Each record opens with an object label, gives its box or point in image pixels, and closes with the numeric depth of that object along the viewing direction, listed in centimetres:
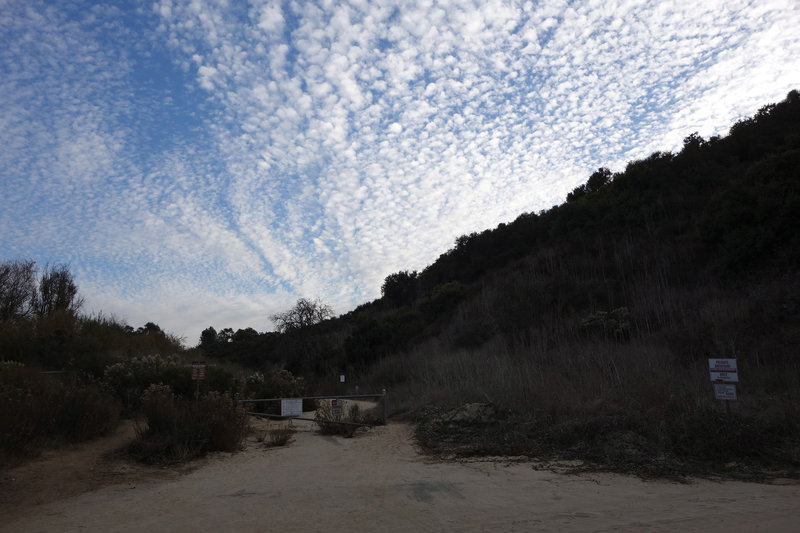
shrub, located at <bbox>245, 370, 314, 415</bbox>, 1827
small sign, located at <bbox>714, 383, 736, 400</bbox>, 840
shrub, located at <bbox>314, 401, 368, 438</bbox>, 1358
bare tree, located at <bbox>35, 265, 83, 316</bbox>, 2648
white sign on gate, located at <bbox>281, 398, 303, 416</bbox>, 1247
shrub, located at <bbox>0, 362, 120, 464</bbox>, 845
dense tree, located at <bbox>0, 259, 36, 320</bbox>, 2386
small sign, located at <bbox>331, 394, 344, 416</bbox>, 1400
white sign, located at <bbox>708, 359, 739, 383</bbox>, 843
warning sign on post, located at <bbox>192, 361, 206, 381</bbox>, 1170
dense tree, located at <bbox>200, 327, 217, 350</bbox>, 6796
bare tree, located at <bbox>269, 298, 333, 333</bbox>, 4044
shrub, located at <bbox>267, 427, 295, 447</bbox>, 1171
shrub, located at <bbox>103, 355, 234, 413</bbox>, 1414
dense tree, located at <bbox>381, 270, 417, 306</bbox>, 5497
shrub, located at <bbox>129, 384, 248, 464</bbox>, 941
